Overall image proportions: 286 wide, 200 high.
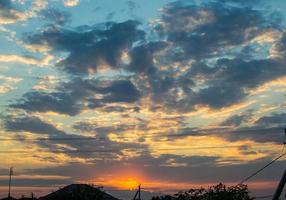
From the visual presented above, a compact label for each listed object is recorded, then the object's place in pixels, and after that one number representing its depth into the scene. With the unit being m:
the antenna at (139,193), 58.83
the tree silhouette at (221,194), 49.66
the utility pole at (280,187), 39.69
